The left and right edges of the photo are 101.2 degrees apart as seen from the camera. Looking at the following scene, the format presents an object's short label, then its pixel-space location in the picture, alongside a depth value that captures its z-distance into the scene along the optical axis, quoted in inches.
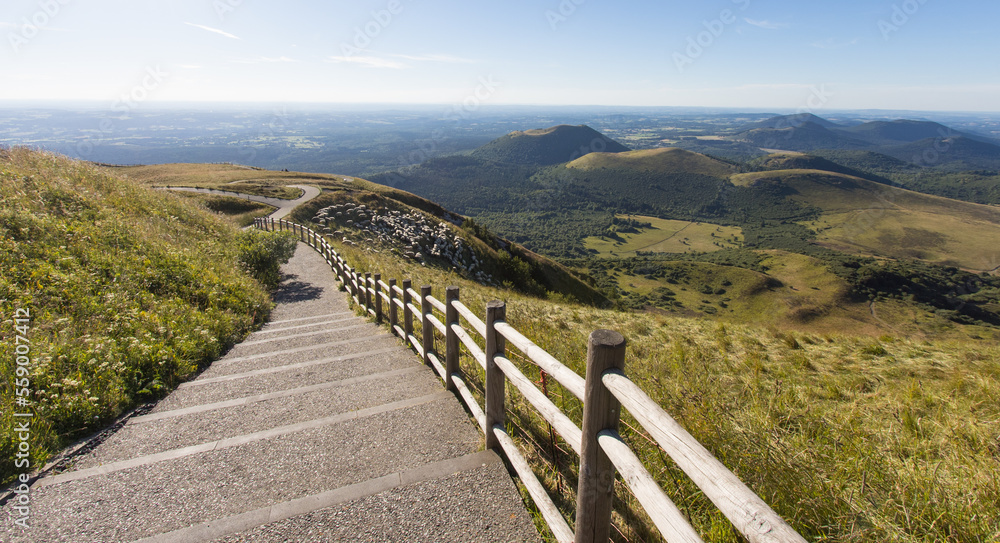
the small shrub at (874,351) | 352.1
